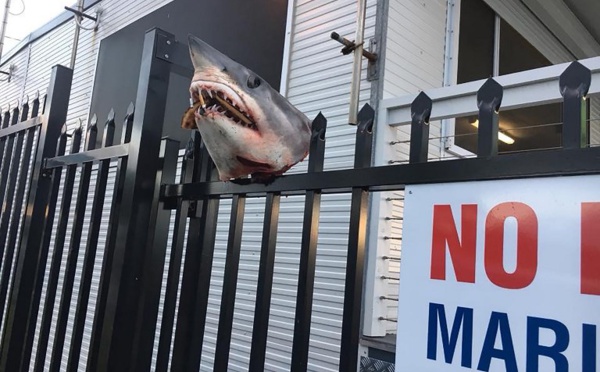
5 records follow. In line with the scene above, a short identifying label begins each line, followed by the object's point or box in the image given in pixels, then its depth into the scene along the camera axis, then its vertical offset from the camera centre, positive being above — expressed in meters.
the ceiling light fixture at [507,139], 6.26 +1.70
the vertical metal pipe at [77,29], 7.33 +3.05
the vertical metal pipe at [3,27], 9.62 +3.88
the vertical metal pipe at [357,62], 2.97 +1.22
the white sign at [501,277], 1.01 -0.01
